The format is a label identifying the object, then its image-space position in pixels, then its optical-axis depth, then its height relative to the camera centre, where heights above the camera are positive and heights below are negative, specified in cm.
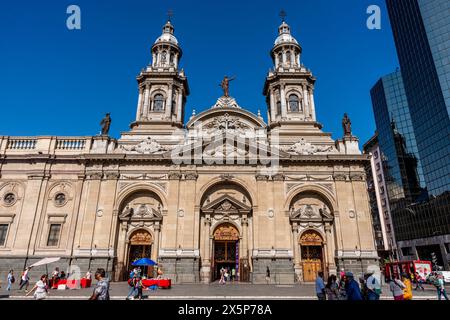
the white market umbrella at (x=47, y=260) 2187 +29
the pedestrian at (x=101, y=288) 852 -66
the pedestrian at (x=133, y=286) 1460 -105
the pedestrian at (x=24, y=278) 1948 -87
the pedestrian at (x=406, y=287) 1058 -84
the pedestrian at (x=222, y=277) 2514 -113
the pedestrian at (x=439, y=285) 1517 -108
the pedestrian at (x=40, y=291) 1129 -96
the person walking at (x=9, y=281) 2058 -114
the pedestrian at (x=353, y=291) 853 -76
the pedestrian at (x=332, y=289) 1150 -97
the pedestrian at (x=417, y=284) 2389 -168
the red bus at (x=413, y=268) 3062 -52
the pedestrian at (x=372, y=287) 985 -82
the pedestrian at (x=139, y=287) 1488 -111
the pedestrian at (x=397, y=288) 1025 -83
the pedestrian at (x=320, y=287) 1084 -83
